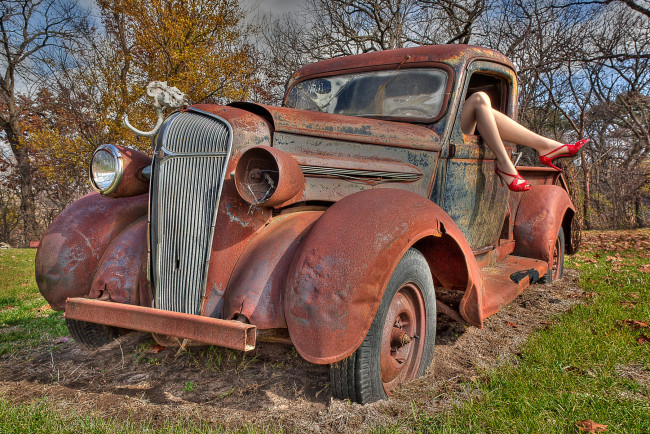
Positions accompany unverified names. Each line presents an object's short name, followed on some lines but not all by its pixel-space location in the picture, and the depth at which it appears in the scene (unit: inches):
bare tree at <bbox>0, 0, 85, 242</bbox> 654.3
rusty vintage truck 74.0
